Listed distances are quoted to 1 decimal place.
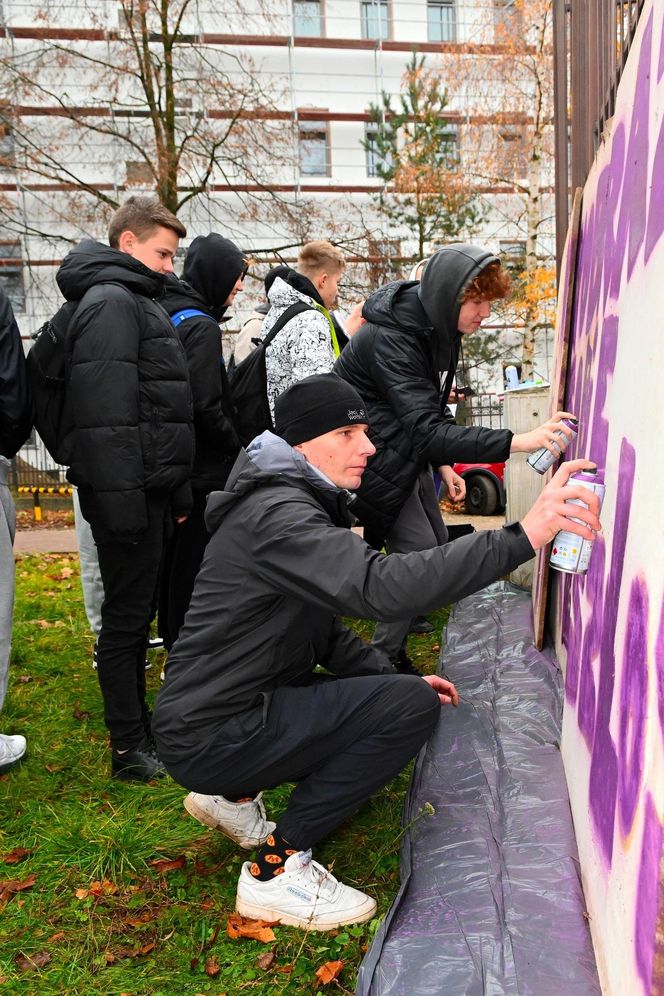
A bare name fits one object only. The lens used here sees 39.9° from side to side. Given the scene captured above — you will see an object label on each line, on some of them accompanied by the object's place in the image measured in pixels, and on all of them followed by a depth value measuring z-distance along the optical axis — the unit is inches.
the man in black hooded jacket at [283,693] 97.3
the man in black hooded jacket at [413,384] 136.7
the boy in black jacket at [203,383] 153.6
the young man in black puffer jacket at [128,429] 120.9
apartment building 547.8
